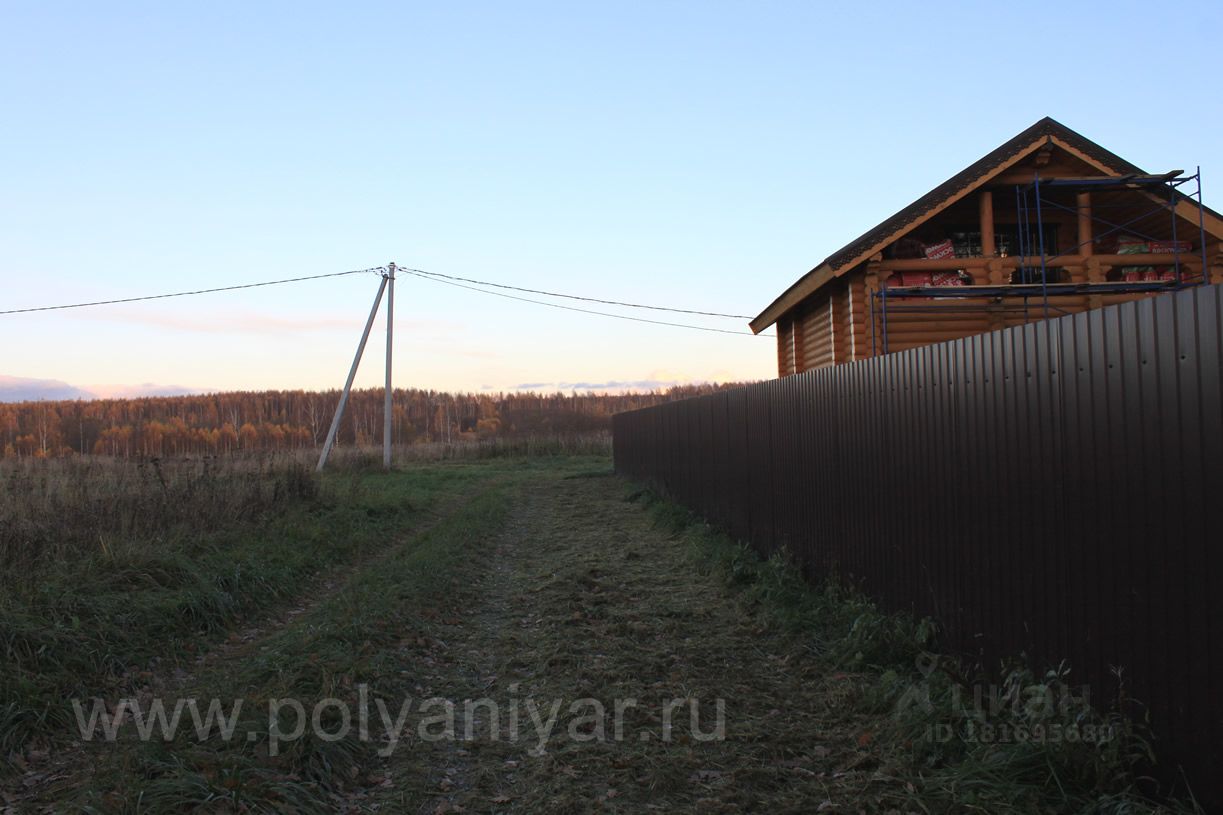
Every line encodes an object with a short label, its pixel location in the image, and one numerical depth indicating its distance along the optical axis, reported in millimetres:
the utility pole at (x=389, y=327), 27453
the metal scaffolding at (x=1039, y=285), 13156
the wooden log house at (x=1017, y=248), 13344
